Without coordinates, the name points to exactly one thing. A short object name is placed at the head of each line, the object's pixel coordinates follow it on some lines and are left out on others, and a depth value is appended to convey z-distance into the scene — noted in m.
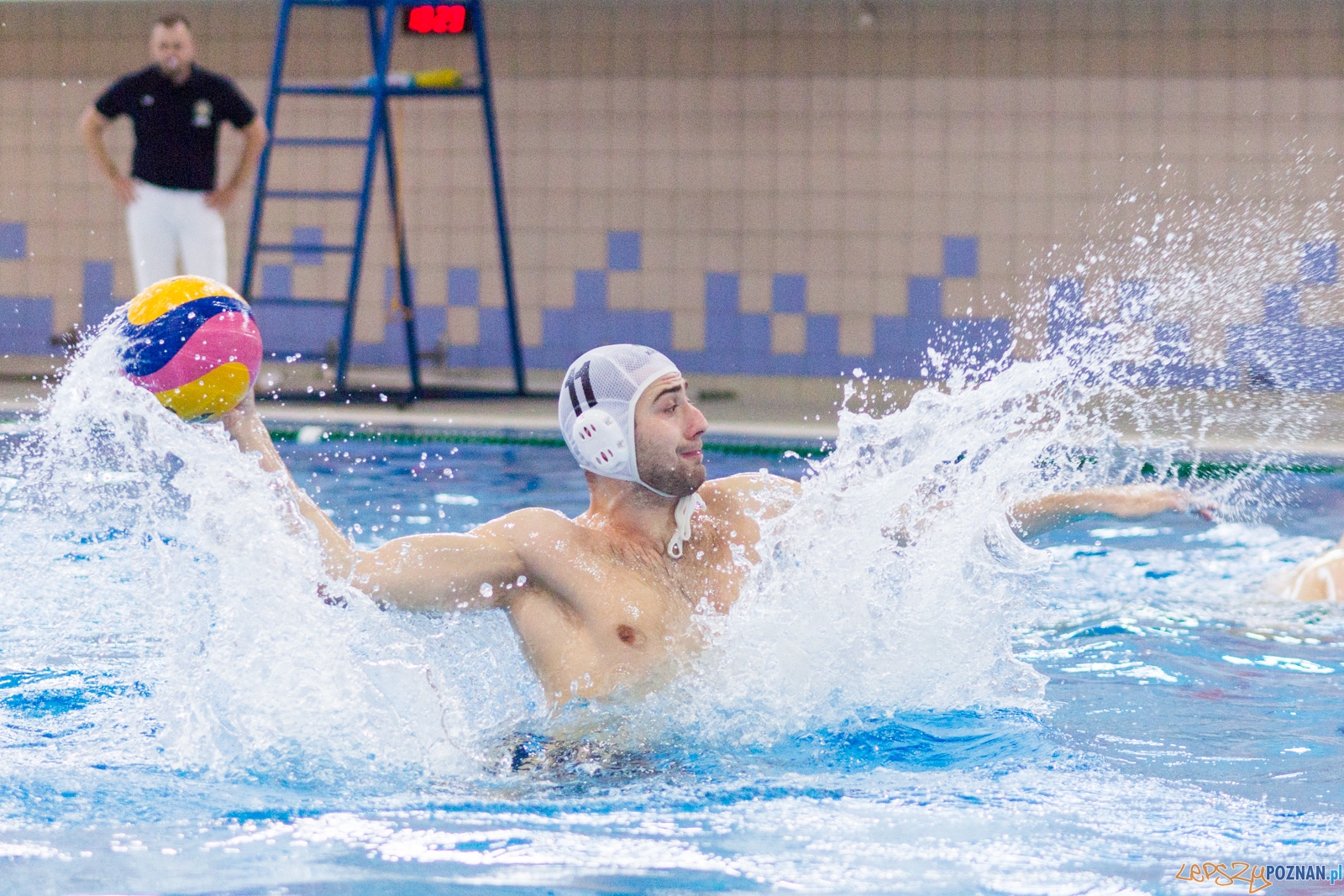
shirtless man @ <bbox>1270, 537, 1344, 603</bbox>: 8.26
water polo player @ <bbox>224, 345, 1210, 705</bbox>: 5.47
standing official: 15.58
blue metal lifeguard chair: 16.06
